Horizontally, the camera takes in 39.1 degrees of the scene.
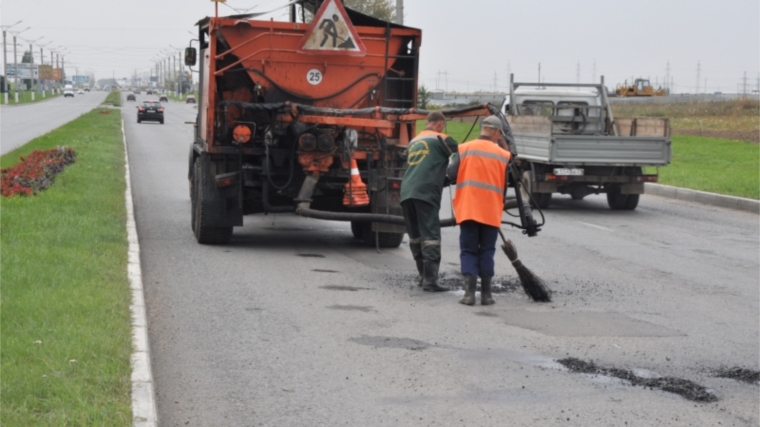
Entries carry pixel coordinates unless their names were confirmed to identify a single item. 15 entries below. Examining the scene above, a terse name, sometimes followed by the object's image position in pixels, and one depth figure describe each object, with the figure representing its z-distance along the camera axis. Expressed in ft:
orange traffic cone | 39.75
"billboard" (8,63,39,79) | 585.01
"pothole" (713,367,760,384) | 22.70
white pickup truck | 60.23
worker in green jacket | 32.96
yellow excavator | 311.47
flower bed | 50.03
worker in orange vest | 30.68
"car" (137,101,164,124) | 209.05
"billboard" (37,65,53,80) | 562.17
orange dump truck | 39.75
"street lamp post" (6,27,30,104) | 369.03
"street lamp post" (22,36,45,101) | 422.49
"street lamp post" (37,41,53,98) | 490.16
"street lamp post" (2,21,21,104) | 331.32
